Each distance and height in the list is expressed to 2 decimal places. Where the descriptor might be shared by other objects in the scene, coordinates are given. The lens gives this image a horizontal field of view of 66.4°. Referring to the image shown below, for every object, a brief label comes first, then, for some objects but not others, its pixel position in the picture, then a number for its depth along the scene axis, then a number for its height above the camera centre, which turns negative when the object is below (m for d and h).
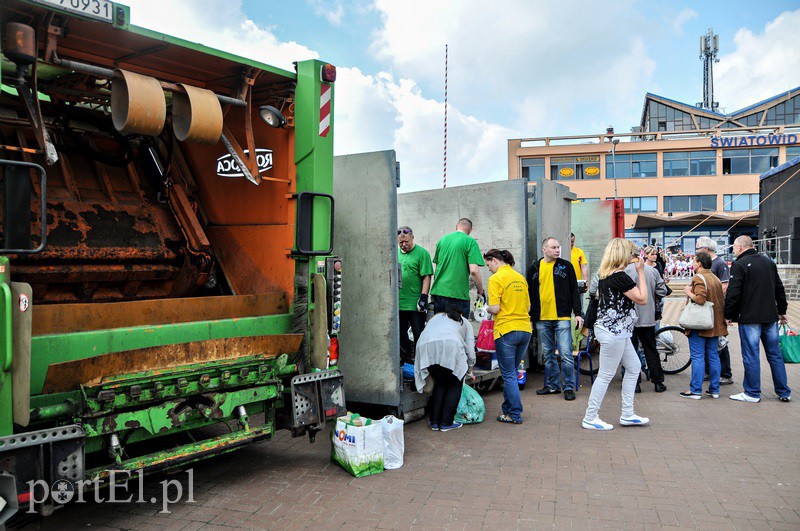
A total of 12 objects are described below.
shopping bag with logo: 4.38 -1.27
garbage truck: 3.19 +0.13
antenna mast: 64.94 +22.76
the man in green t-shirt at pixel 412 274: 6.56 -0.05
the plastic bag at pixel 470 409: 5.83 -1.33
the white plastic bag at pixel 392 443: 4.59 -1.31
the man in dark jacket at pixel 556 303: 6.90 -0.38
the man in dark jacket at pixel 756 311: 6.53 -0.45
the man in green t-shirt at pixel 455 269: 5.95 +0.01
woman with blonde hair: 5.50 -0.50
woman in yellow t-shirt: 5.85 -0.53
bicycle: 8.38 -1.15
